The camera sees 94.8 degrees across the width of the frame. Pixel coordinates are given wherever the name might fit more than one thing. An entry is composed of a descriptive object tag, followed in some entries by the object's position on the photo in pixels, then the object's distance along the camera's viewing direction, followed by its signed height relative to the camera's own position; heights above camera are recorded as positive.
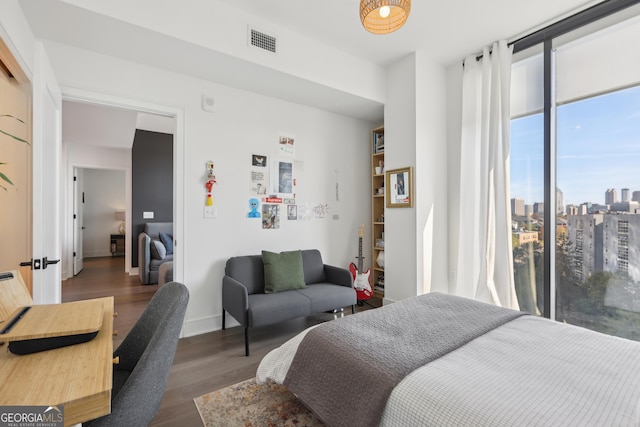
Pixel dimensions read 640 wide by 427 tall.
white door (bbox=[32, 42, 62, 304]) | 1.65 +0.22
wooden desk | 0.68 -0.42
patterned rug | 1.71 -1.20
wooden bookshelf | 4.03 +0.13
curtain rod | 2.41 +1.73
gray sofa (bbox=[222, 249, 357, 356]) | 2.56 -0.79
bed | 1.05 -0.67
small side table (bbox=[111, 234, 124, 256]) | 7.86 -0.81
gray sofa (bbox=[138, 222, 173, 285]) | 4.82 -0.76
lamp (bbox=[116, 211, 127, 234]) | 8.00 -0.13
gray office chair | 0.95 -0.55
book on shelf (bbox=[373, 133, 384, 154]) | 4.05 +1.00
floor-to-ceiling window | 2.45 +0.36
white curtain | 2.99 +0.34
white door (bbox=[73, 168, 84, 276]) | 5.79 -0.27
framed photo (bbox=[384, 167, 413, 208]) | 3.38 +0.32
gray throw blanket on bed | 1.28 -0.67
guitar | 3.71 -0.91
